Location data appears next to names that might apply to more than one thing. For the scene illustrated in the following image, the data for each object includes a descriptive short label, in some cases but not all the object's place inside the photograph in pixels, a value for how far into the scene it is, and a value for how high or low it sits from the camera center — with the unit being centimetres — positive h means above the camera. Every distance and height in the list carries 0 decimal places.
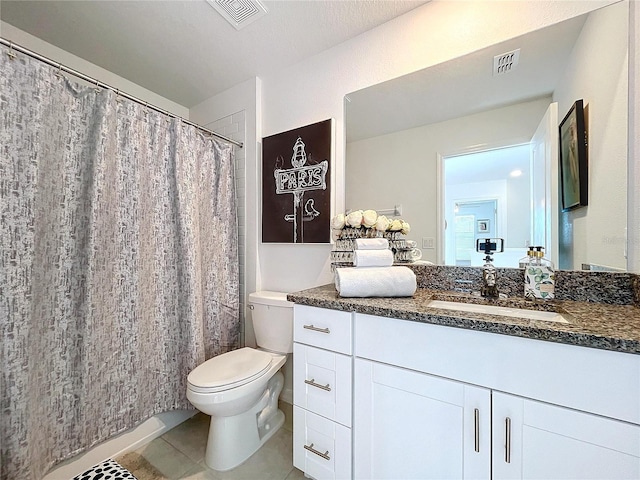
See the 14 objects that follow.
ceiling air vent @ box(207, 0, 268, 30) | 130 +118
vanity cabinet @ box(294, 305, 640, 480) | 65 -51
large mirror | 99 +43
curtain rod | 98 +73
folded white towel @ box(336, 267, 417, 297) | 108 -19
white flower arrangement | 135 +8
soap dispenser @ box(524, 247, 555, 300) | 102 -16
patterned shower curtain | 100 -12
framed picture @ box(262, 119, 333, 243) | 158 +35
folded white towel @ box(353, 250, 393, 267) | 118 -9
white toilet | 120 -71
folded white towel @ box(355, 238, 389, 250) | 122 -3
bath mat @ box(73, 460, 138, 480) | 98 -90
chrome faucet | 110 -13
